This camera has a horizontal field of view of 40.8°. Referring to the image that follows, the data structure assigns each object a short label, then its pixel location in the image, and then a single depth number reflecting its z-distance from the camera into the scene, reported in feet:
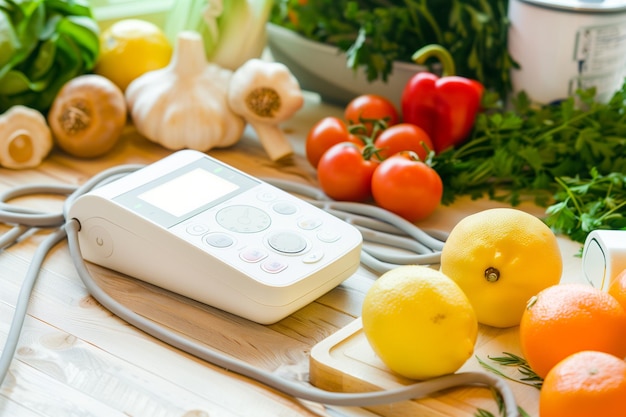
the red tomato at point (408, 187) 3.55
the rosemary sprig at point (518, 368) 2.52
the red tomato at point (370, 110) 4.17
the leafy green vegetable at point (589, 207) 3.36
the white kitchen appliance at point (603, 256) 2.77
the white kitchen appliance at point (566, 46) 3.99
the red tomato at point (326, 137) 4.00
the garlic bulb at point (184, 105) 4.15
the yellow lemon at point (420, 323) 2.37
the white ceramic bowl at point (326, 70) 4.53
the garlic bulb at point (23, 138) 3.95
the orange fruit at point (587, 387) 2.12
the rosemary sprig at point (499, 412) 2.36
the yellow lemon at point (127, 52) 4.46
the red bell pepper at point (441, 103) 4.10
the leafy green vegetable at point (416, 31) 4.32
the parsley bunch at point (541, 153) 3.83
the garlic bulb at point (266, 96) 4.16
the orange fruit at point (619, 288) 2.57
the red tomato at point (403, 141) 3.90
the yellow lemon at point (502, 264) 2.69
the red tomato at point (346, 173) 3.72
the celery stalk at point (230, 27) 4.60
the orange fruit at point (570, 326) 2.40
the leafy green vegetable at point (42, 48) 4.08
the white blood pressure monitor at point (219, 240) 2.80
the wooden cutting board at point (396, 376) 2.41
